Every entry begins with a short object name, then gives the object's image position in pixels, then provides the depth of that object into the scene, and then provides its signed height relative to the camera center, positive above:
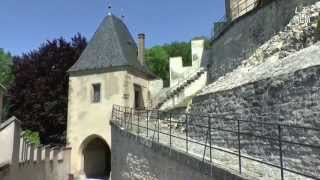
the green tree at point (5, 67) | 25.71 +4.29
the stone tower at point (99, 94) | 15.04 +0.64
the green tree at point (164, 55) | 27.89 +5.73
